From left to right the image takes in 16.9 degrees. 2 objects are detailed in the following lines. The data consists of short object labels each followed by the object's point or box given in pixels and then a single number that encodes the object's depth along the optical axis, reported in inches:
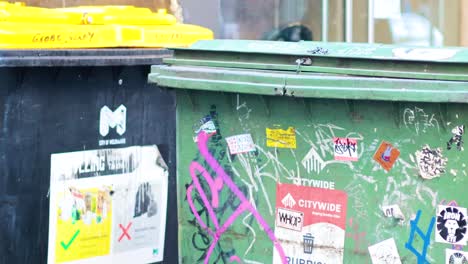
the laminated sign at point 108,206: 284.3
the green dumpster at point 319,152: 216.4
